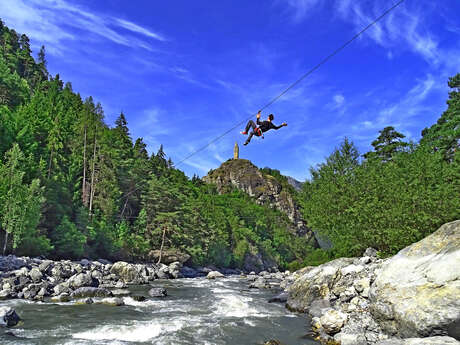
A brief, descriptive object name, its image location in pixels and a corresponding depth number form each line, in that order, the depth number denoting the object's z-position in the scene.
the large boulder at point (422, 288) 9.78
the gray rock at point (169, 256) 47.44
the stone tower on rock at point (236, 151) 142.85
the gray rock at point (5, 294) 18.25
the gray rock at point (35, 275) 22.45
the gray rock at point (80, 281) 22.41
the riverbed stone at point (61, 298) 18.59
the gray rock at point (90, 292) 20.22
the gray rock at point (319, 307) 16.58
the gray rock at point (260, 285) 33.75
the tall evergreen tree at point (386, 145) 46.12
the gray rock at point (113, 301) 18.61
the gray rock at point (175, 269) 39.75
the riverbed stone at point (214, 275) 44.09
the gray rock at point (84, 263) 32.25
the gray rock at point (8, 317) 12.89
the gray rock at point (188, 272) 44.69
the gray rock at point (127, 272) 29.75
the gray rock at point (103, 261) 37.29
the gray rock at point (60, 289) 20.08
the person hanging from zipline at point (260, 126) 12.96
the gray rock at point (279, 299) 22.83
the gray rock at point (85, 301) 18.41
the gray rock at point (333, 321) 13.13
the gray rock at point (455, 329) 9.33
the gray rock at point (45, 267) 24.95
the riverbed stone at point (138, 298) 20.49
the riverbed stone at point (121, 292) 22.09
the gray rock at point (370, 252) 26.77
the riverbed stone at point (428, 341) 8.20
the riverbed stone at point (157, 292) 23.23
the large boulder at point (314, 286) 19.03
